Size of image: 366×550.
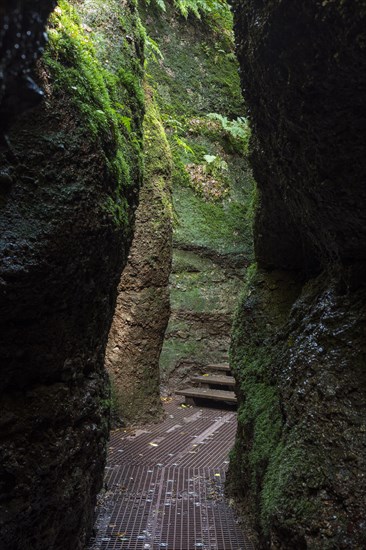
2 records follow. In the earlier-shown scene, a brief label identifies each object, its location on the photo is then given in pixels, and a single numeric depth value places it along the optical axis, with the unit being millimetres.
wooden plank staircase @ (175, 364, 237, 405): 7985
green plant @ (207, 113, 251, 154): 10562
